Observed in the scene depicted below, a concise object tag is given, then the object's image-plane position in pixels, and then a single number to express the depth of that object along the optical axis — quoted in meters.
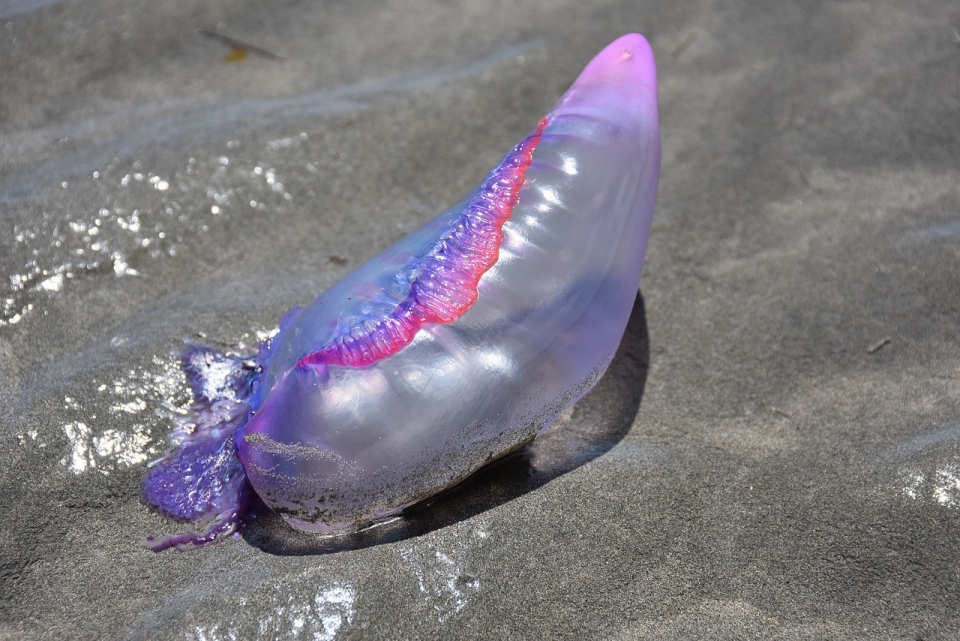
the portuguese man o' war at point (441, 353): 0.92
